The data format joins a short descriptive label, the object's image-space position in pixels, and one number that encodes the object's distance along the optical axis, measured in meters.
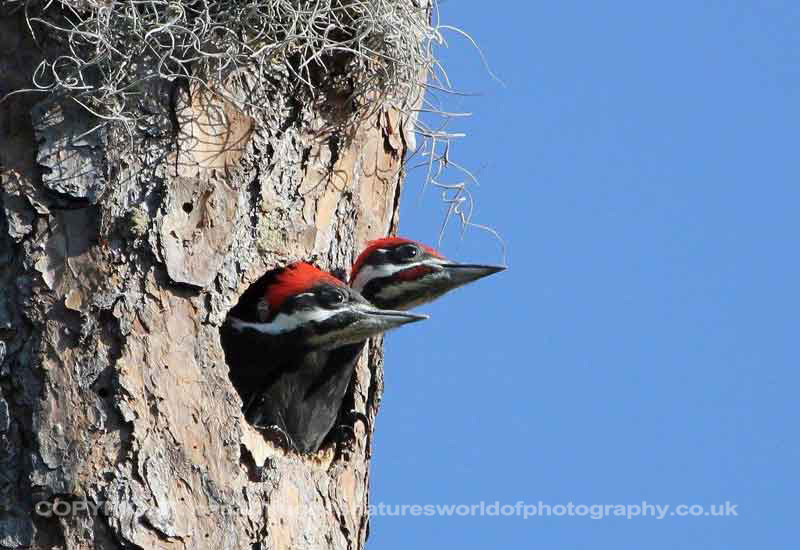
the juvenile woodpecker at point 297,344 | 8.68
